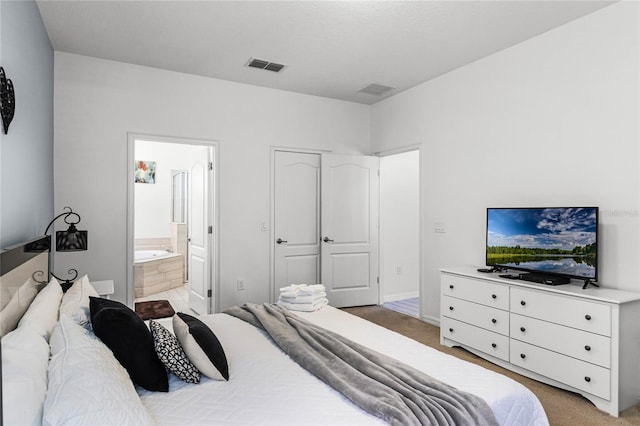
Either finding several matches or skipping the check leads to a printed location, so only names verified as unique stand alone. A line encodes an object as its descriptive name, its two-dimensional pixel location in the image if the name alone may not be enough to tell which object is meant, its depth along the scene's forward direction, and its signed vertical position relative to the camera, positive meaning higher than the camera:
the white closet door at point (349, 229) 5.01 -0.19
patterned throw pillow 1.67 -0.61
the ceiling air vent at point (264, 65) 3.96 +1.52
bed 1.09 -0.71
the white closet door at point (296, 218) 4.84 -0.05
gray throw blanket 1.44 -0.69
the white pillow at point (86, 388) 1.05 -0.51
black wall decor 1.79 +0.53
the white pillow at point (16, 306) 1.31 -0.36
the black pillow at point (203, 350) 1.73 -0.61
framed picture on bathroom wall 7.39 +0.78
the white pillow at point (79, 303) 1.87 -0.46
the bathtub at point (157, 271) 5.88 -0.92
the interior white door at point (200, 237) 4.55 -0.28
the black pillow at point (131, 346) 1.59 -0.54
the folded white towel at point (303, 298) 2.90 -0.62
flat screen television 2.82 -0.19
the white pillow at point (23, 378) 1.01 -0.47
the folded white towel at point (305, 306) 2.88 -0.68
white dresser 2.48 -0.84
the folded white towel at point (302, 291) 2.94 -0.58
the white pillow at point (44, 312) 1.49 -0.41
